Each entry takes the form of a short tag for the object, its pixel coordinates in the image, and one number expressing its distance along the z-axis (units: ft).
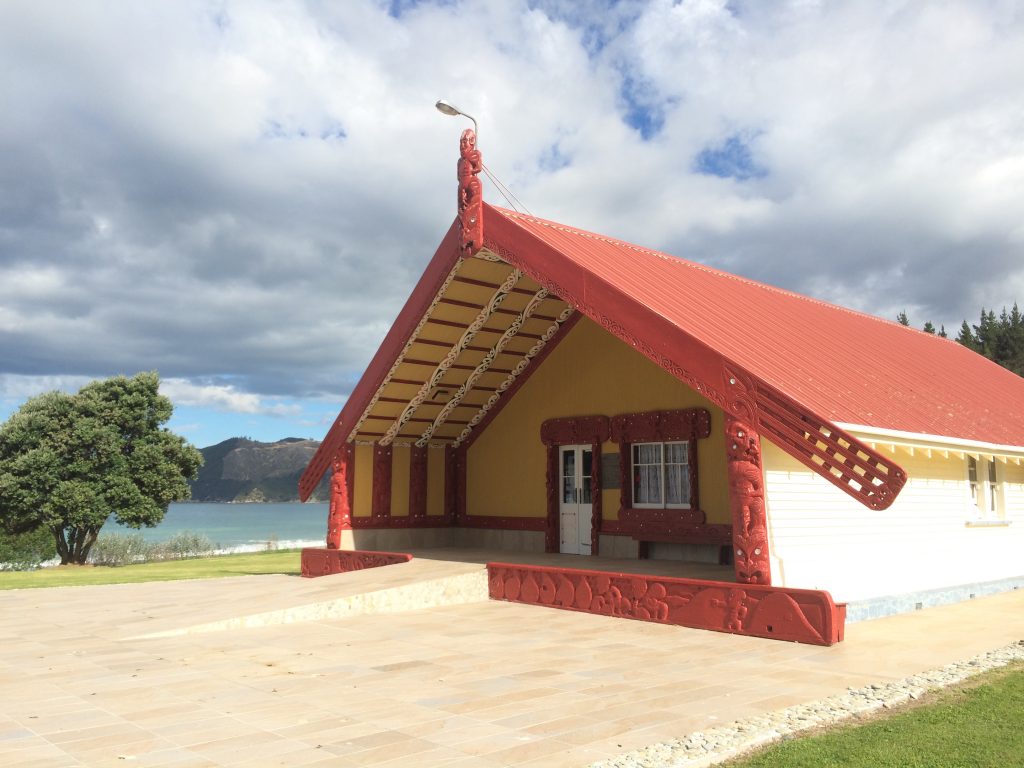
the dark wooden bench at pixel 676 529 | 44.39
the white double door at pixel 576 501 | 52.80
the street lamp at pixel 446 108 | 41.65
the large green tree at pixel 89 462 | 78.69
